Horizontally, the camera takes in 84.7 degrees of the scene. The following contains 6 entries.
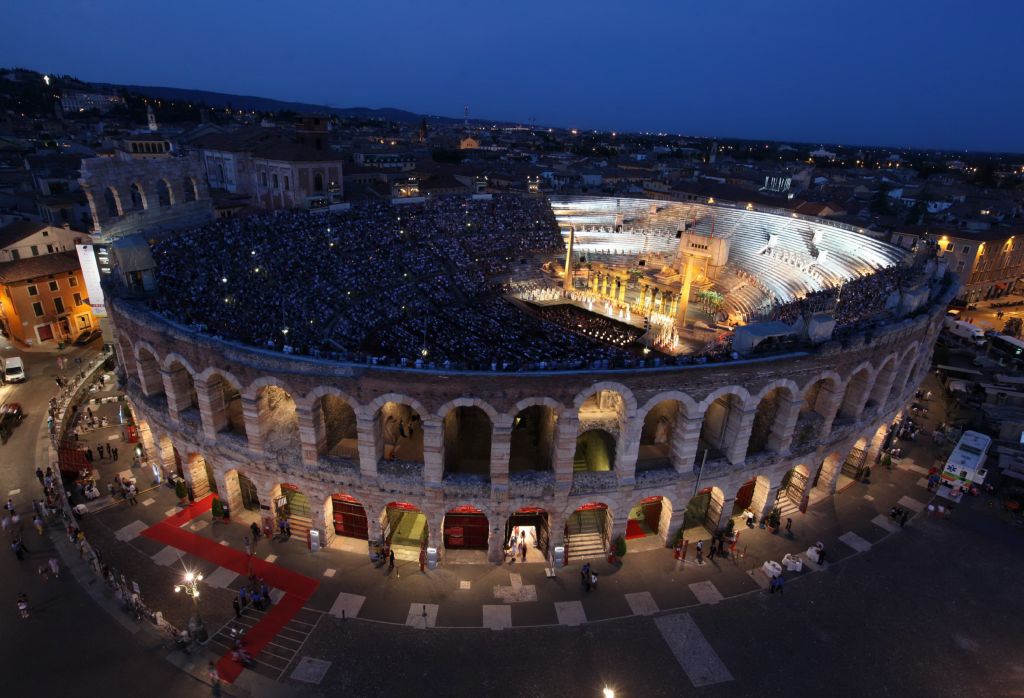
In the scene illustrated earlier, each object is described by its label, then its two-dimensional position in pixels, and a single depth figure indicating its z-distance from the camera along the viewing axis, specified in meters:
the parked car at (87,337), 50.50
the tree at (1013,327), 60.75
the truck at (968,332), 56.56
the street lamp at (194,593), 22.92
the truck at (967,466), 33.97
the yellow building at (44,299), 47.34
